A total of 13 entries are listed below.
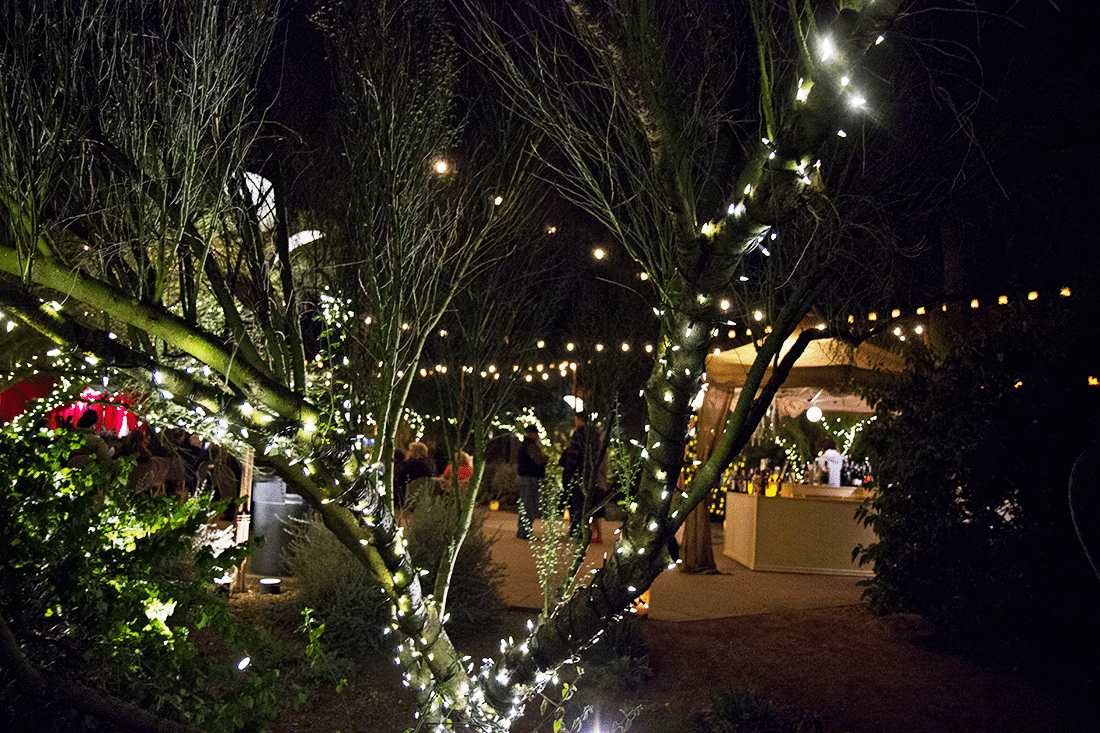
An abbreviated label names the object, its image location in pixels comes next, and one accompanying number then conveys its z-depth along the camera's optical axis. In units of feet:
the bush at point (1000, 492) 18.78
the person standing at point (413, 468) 38.50
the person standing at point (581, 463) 35.01
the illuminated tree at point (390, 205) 10.04
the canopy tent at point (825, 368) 27.61
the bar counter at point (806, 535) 33.81
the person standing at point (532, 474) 44.14
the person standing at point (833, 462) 36.94
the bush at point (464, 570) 21.34
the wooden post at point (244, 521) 24.97
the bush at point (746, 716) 15.85
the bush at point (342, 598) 19.98
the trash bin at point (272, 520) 25.96
